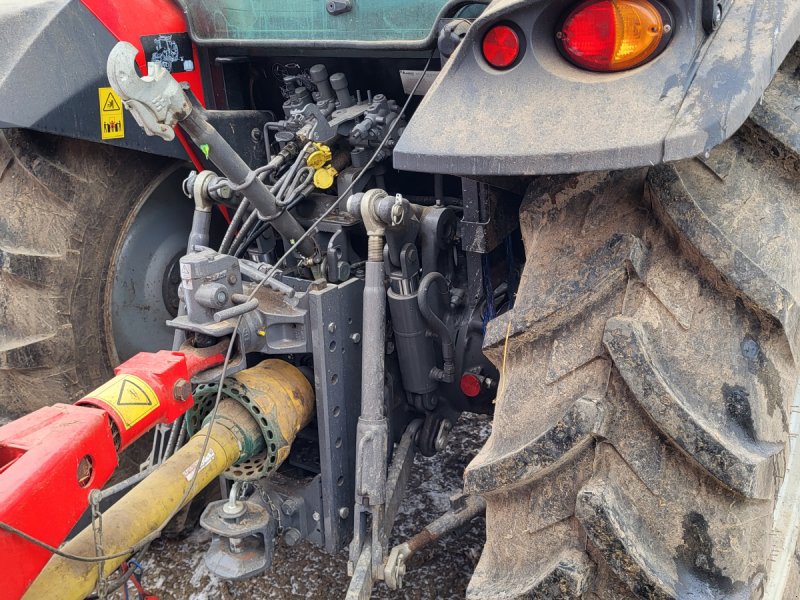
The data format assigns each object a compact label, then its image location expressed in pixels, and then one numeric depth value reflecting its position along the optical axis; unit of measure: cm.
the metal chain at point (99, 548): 122
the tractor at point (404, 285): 110
